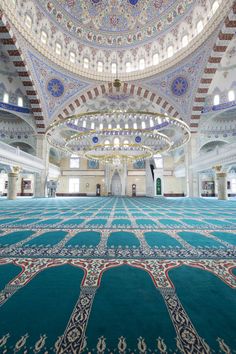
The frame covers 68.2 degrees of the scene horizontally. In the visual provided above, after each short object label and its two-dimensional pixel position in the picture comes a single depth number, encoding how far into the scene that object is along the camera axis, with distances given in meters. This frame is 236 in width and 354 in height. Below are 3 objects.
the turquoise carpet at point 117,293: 0.67
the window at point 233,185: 15.41
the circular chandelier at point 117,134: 13.97
